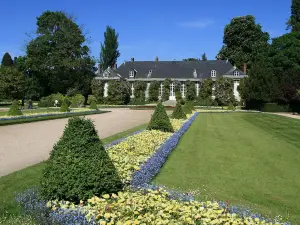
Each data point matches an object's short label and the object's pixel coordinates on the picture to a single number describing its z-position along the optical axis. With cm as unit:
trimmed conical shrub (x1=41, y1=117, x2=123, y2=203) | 468
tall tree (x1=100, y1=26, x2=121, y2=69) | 6241
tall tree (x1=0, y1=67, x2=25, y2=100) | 4712
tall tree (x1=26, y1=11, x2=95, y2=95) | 4956
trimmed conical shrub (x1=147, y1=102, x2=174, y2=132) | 1316
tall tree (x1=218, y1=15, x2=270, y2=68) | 5906
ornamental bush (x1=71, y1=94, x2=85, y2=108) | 4059
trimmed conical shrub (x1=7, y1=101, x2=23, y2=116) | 2178
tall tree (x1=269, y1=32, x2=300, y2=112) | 3494
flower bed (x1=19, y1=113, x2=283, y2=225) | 405
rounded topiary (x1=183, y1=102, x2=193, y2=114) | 2823
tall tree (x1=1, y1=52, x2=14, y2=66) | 7611
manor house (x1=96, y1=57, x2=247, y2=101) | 5250
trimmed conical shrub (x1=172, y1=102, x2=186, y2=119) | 2030
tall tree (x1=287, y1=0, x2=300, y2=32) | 4562
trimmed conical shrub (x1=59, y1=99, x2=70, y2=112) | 2856
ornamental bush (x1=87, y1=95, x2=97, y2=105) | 4944
